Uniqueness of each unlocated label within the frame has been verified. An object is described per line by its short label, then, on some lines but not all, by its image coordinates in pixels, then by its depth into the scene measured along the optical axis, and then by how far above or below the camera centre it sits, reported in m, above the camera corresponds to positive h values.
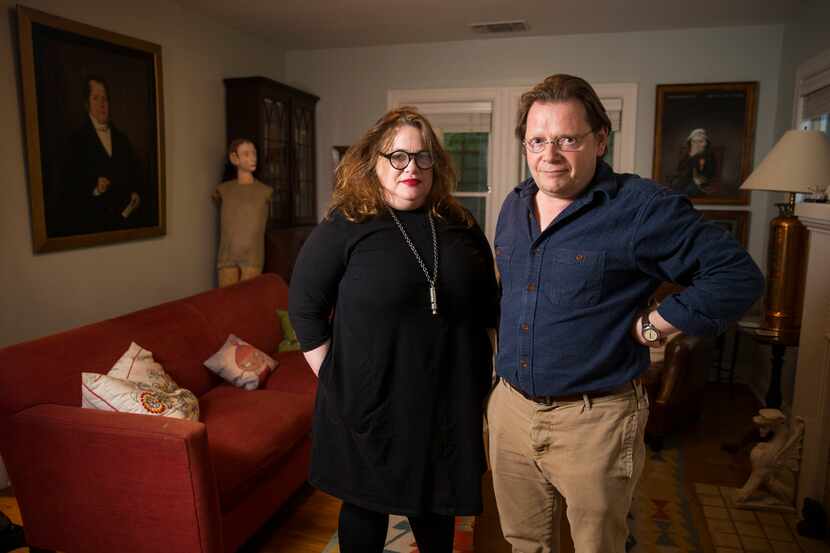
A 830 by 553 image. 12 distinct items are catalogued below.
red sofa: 1.82 -0.88
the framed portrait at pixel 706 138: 4.30 +0.41
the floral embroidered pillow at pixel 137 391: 2.02 -0.69
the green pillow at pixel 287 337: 3.35 -0.81
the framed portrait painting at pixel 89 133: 2.82 +0.29
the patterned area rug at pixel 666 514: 2.29 -1.30
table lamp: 2.75 -0.13
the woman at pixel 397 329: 1.42 -0.32
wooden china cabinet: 4.17 +0.32
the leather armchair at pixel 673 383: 3.04 -0.95
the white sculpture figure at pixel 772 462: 2.47 -1.09
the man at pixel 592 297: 1.20 -0.21
